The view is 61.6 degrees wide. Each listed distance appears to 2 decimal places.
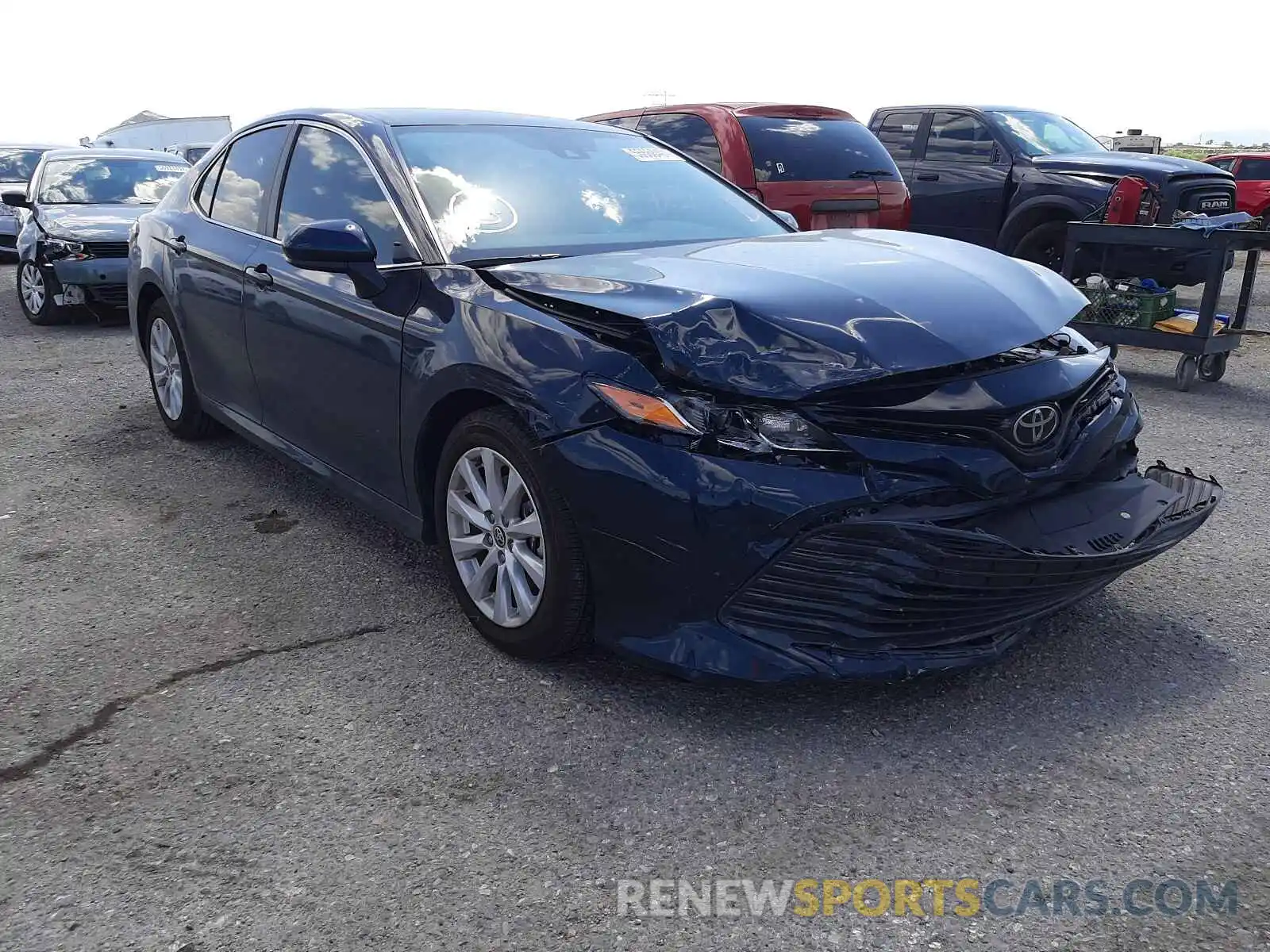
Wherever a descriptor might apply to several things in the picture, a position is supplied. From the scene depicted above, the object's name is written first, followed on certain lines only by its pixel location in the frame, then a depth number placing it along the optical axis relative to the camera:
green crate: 6.99
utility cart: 6.55
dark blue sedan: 2.61
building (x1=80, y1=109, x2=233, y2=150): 36.38
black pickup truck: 9.46
